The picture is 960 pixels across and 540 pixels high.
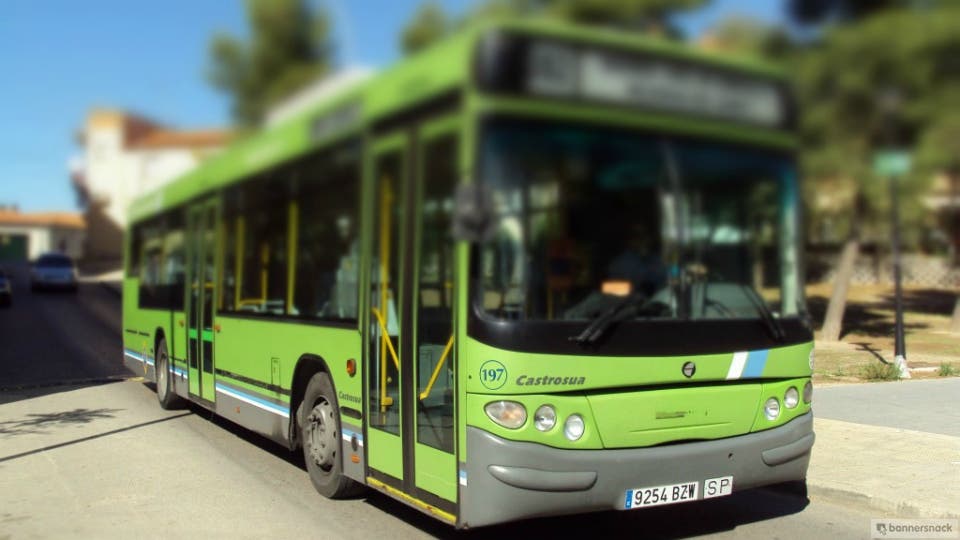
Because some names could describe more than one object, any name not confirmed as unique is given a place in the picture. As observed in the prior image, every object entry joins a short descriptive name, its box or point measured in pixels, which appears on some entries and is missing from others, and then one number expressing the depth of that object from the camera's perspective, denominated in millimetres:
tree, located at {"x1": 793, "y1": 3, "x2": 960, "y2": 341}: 6363
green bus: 5156
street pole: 14664
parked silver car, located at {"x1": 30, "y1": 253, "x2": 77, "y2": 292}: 41250
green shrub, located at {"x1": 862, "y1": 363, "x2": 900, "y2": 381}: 15070
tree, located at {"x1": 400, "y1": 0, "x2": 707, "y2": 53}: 5789
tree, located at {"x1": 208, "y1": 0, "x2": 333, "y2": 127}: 8164
